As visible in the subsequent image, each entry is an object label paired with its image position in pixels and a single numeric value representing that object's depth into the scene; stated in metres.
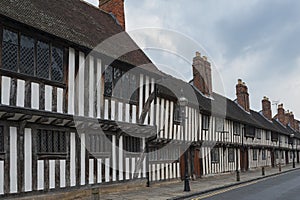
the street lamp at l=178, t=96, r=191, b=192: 14.44
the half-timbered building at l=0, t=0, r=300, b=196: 9.66
